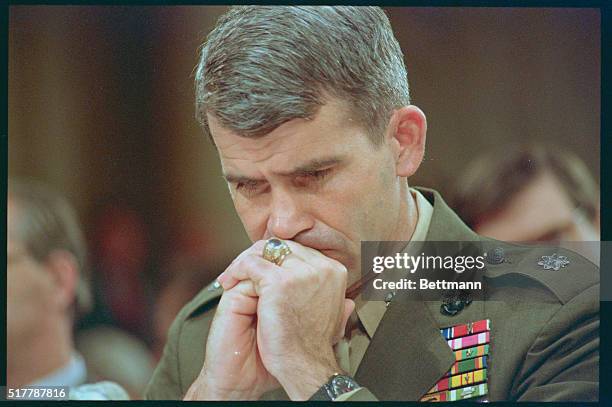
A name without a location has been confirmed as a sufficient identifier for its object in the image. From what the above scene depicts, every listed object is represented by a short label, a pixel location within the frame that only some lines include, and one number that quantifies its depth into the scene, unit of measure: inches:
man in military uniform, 223.1
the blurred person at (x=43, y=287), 247.6
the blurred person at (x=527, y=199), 242.4
